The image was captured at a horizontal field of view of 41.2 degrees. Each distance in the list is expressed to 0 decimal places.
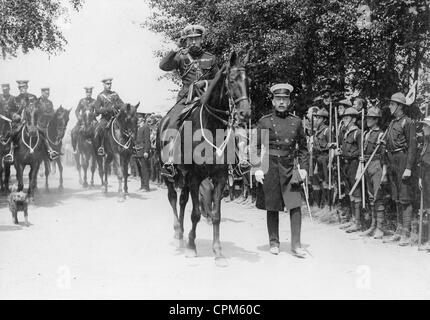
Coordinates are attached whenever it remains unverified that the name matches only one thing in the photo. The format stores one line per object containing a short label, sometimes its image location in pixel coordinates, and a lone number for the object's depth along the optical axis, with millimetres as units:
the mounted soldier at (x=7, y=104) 14656
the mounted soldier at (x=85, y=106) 18672
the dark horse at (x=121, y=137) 15656
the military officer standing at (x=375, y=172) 9406
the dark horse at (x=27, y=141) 13039
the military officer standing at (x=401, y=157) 8586
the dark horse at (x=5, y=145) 13391
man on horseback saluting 8406
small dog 10430
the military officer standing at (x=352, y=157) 10141
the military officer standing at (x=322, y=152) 11844
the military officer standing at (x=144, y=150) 17703
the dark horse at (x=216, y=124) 7219
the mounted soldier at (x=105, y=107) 15945
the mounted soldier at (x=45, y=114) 13734
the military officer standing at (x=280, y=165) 8250
